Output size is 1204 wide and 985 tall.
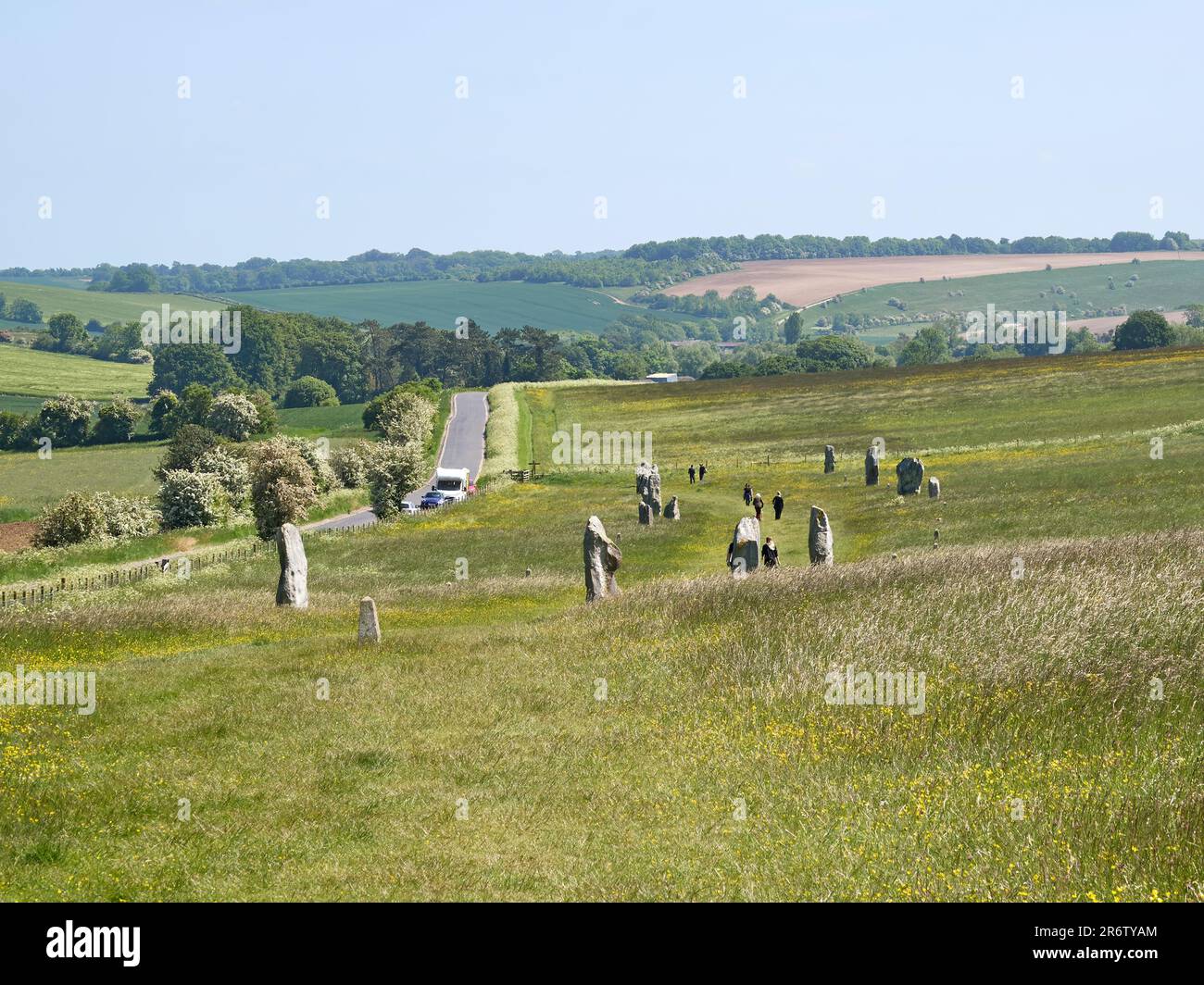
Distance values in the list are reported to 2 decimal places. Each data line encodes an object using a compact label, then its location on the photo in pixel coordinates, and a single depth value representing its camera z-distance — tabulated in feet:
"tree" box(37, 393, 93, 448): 451.53
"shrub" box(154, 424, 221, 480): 337.11
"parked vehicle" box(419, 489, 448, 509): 269.03
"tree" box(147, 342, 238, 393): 644.69
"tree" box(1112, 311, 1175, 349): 503.61
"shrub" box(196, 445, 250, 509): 283.18
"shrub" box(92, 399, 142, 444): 463.42
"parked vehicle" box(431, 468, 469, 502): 285.84
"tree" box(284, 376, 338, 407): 649.20
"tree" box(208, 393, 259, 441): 440.45
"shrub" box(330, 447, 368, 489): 324.19
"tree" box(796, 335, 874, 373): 638.12
